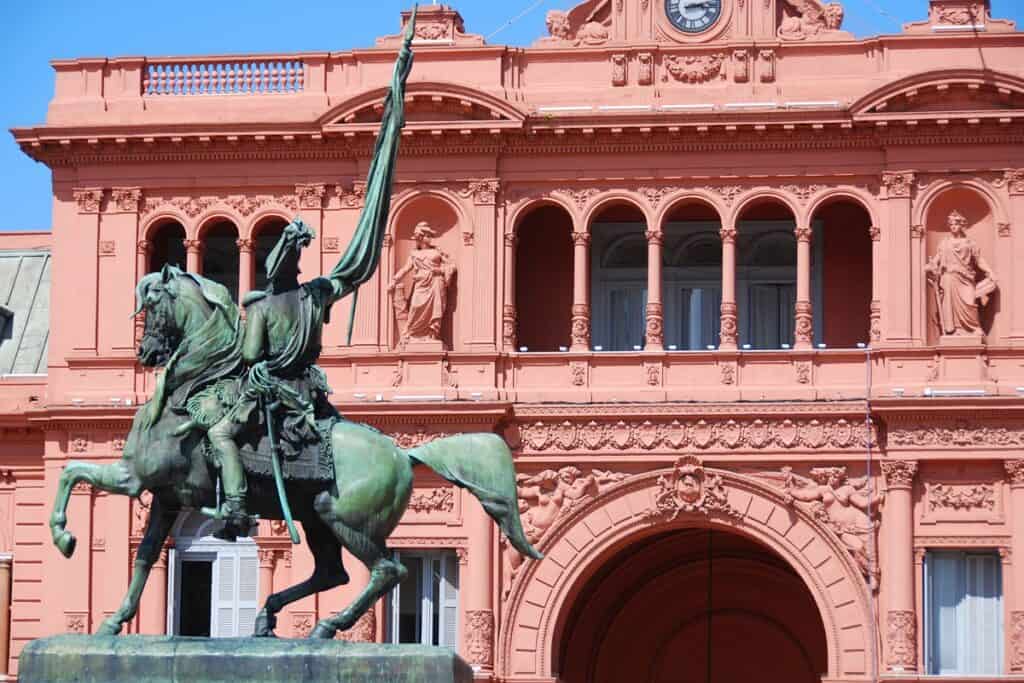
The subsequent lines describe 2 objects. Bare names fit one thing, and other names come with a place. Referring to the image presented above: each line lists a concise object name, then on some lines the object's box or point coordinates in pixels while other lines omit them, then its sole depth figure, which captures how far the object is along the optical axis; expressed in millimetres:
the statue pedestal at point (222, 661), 23375
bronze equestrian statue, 24562
